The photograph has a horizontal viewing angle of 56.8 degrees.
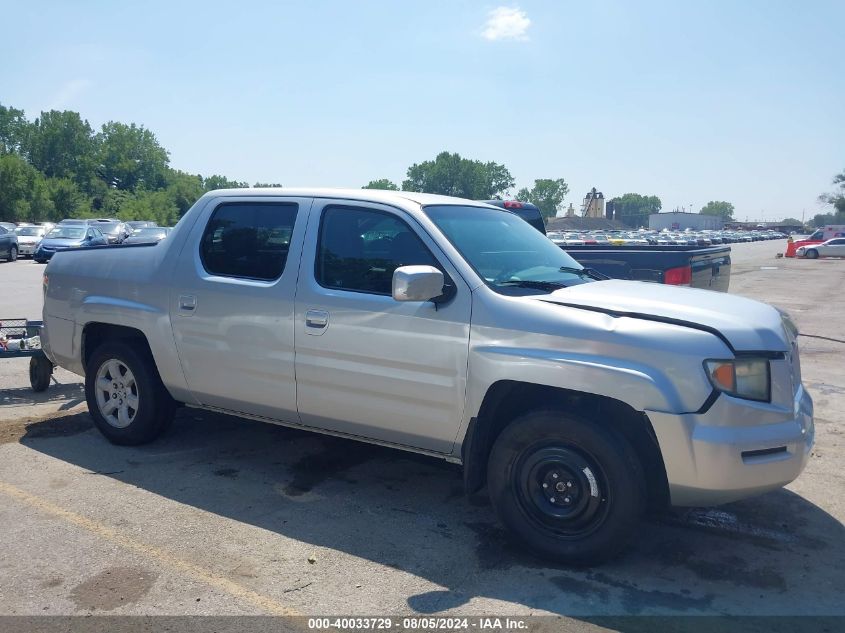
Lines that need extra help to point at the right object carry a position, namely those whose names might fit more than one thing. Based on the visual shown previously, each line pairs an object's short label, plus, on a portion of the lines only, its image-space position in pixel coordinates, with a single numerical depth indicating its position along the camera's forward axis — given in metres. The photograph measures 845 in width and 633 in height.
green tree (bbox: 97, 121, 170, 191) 109.44
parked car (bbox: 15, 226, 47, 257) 32.16
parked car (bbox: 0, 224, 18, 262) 29.30
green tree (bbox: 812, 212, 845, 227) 182.96
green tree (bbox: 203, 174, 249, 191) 124.79
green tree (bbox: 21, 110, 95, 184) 100.06
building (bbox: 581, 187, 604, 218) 126.94
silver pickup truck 3.76
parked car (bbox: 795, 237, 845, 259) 45.78
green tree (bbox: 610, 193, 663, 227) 195.45
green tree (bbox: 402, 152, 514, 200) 126.44
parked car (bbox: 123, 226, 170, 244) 26.66
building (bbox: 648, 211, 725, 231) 151.19
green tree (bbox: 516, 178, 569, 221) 165.75
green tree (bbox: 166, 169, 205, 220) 97.19
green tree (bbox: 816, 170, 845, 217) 118.81
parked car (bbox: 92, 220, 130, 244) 32.72
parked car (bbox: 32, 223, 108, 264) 27.95
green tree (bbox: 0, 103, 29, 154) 101.31
